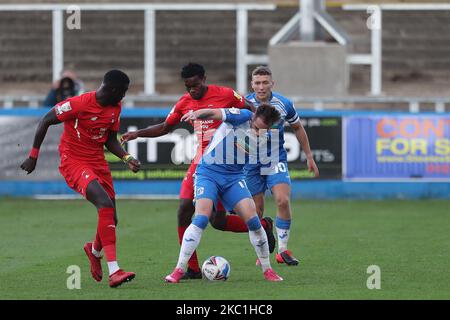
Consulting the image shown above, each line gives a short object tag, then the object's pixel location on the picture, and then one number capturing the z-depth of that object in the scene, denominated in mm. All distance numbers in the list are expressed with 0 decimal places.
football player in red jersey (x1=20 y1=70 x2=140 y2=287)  11867
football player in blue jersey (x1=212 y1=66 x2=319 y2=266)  13734
